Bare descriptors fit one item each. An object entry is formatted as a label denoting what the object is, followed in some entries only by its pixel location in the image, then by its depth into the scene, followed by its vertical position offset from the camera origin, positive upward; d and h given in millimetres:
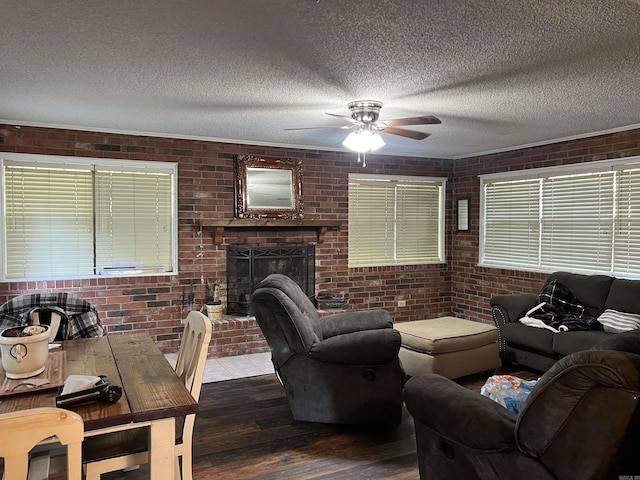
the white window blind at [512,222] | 5605 +111
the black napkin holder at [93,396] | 1581 -555
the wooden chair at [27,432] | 1022 -443
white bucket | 1789 -467
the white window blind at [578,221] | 4852 +110
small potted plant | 4973 -756
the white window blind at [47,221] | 4383 +93
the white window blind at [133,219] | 4707 +123
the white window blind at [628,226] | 4578 +56
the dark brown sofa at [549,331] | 3967 -825
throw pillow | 3904 -745
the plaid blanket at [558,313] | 4121 -750
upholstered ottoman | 3916 -991
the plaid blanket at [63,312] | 2795 -488
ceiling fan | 3541 +786
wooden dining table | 1545 -586
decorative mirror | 5219 +490
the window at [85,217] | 4398 +134
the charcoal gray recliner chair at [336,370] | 3090 -908
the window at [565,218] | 4680 +148
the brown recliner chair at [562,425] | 1482 -692
